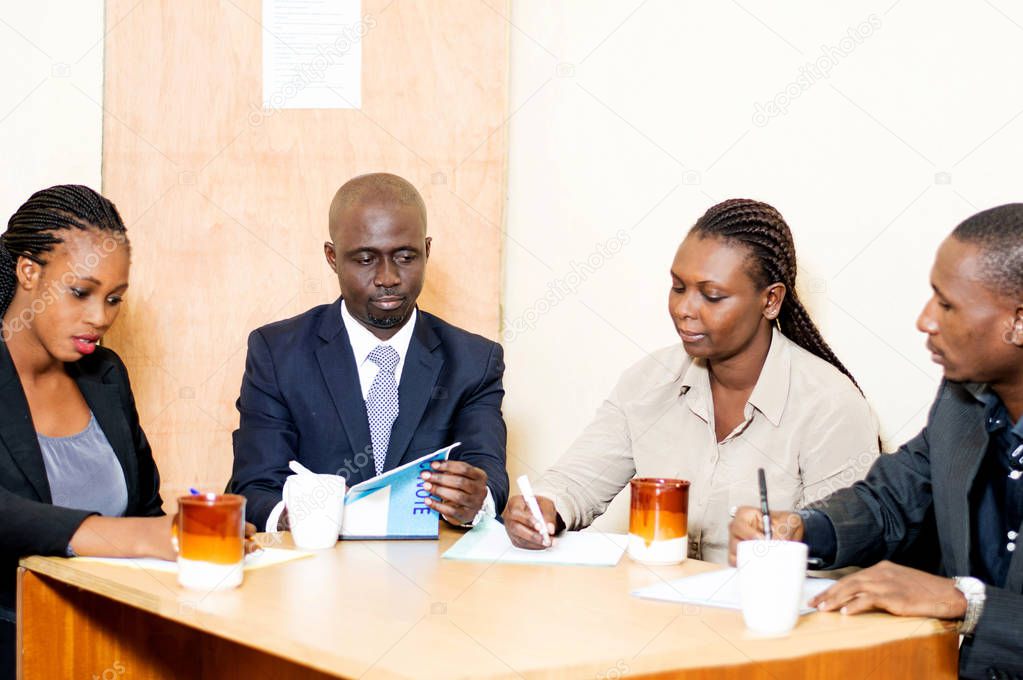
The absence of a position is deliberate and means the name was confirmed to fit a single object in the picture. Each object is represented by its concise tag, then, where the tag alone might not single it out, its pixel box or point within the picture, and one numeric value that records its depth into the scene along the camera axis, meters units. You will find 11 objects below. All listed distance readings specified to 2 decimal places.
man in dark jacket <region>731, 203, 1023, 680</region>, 1.79
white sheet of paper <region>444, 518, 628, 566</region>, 1.93
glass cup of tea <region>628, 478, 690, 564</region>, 1.90
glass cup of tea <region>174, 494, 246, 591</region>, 1.66
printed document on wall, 3.29
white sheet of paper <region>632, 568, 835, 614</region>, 1.62
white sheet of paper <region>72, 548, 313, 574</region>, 1.79
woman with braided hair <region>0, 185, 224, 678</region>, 2.11
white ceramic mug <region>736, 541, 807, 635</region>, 1.48
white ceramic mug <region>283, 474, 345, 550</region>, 2.00
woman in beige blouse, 2.27
